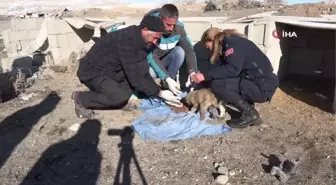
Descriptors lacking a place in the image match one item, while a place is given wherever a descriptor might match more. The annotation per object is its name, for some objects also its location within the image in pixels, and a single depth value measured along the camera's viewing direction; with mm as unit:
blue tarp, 3869
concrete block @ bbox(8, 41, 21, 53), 7699
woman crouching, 3738
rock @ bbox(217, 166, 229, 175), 3023
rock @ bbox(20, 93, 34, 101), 5193
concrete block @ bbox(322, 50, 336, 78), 5711
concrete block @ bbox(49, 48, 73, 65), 7064
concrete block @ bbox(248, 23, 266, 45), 4812
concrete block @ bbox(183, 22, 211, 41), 5219
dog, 4225
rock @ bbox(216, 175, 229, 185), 2902
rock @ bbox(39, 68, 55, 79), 6407
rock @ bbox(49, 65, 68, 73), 6723
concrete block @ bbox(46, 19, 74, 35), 6769
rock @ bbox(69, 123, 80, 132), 4047
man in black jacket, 3676
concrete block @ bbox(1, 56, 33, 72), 7172
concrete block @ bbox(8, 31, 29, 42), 7662
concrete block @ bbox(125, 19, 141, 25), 5793
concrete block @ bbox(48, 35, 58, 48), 6887
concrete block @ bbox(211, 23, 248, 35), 5008
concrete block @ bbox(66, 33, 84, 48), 7078
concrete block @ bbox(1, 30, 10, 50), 7592
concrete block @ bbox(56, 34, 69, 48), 6949
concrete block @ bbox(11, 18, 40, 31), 7928
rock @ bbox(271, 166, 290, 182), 2883
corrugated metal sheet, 4174
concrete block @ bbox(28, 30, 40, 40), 8047
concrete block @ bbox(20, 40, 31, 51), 7843
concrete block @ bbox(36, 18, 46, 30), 8062
